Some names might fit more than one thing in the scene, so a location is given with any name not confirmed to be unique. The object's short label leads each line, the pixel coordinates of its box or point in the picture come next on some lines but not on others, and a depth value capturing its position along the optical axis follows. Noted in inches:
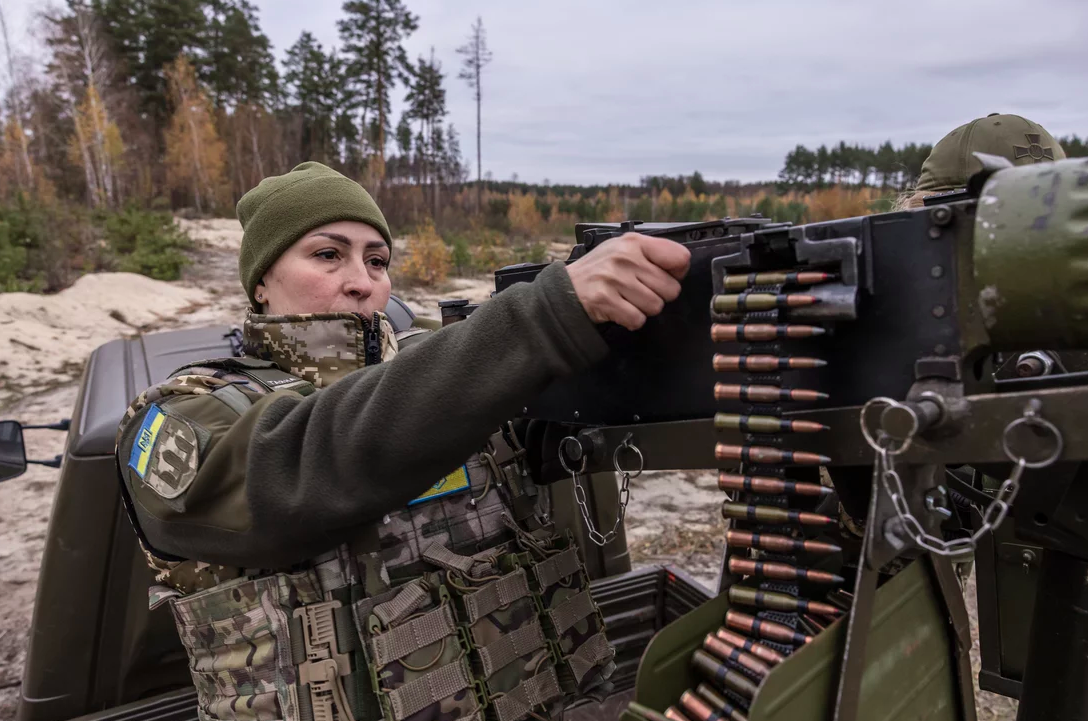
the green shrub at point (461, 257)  839.1
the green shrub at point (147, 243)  650.2
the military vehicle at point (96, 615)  94.1
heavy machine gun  47.3
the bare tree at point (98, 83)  1208.2
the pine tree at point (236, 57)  1508.4
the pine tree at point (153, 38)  1391.5
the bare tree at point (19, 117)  1150.7
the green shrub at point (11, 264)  525.2
